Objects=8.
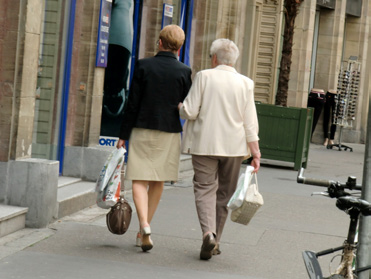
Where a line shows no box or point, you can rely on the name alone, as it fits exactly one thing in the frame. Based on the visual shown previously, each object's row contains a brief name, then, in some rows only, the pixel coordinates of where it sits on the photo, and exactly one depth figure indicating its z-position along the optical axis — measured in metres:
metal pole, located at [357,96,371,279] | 6.61
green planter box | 25.14
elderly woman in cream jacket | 11.90
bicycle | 6.33
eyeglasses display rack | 38.70
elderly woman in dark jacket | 12.03
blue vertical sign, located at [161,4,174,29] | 20.59
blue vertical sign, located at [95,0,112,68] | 16.37
